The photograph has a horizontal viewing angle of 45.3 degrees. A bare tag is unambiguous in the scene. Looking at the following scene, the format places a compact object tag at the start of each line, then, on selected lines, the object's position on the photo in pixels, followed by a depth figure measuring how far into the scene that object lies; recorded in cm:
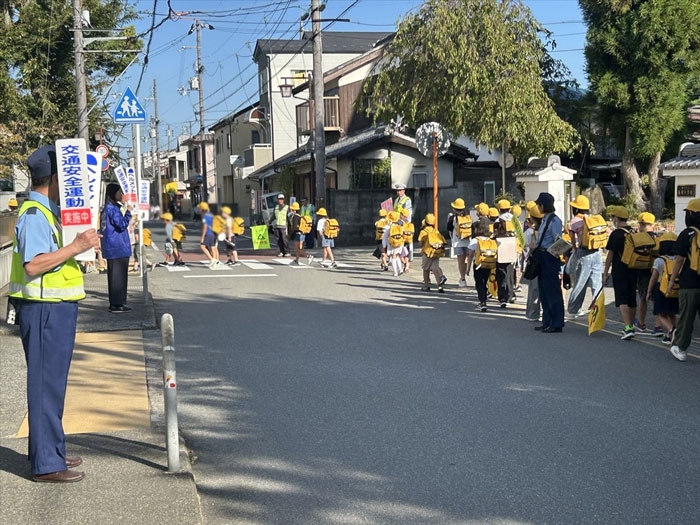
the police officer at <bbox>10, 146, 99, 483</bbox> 493
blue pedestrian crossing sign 870
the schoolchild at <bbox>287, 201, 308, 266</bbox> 1741
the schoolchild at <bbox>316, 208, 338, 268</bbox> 2072
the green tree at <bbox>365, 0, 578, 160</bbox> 2139
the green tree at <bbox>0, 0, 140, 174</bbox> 2314
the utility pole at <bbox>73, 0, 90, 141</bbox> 2012
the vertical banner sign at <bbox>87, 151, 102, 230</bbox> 479
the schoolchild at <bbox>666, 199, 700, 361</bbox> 871
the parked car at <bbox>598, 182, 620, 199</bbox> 3282
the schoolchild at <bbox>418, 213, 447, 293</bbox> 1529
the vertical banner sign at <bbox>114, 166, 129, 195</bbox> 650
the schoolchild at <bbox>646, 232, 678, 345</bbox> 961
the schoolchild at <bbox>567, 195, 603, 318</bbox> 1173
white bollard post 532
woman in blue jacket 1211
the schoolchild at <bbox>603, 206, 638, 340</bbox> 1034
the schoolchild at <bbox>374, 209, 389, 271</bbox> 1978
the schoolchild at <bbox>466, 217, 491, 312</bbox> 1305
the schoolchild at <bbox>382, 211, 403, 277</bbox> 1844
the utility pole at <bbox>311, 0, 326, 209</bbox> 1819
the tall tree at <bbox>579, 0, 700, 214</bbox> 2425
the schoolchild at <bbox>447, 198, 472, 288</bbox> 1591
